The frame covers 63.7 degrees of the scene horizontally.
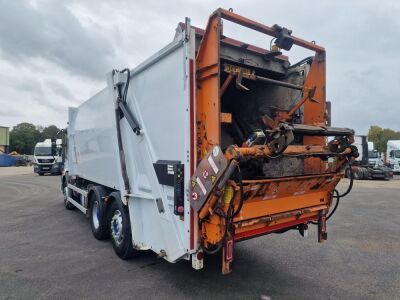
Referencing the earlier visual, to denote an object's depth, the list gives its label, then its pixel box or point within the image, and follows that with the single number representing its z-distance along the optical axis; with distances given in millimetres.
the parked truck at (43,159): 24250
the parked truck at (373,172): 19922
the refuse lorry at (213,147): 3077
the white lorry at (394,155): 25125
